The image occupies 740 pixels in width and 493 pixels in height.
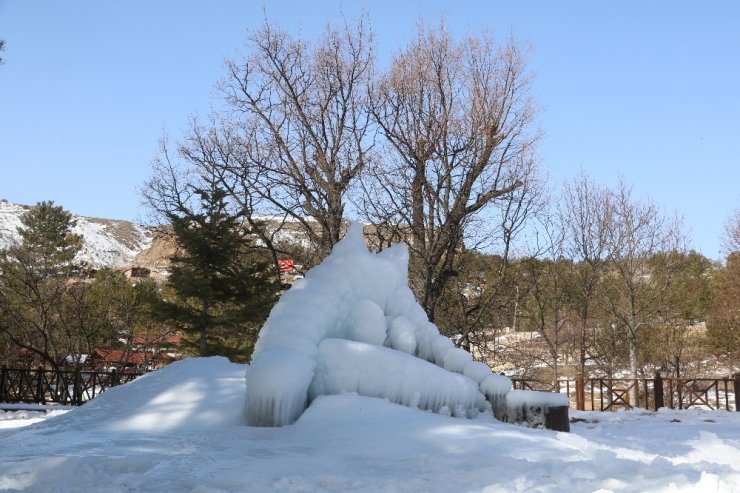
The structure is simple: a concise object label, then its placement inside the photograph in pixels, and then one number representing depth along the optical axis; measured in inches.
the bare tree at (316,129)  787.4
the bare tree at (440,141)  743.1
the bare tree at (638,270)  1102.4
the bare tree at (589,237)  1088.8
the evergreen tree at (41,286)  973.8
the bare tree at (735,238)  1188.5
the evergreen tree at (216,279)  814.5
